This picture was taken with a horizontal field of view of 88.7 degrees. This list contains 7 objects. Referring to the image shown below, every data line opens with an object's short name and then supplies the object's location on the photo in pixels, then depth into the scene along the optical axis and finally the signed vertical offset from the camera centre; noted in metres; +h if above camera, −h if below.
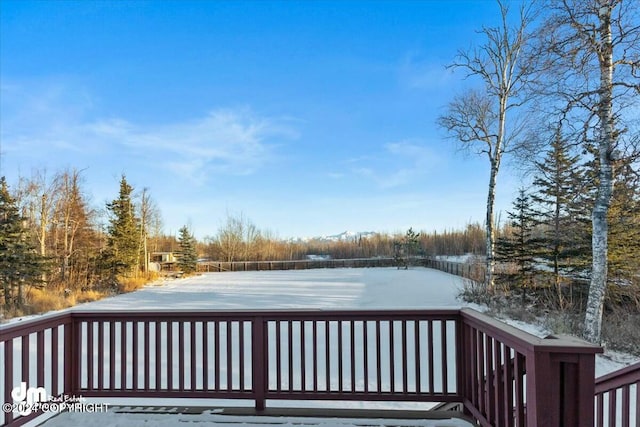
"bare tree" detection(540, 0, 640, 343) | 5.55 +2.64
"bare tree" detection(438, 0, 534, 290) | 8.95 +3.59
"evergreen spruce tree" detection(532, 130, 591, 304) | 8.31 +0.13
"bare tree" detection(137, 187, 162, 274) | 16.81 +0.55
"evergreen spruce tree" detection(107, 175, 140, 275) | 13.52 -0.38
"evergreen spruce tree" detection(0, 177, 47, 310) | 9.26 -0.88
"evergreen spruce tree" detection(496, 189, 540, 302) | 9.11 -0.72
